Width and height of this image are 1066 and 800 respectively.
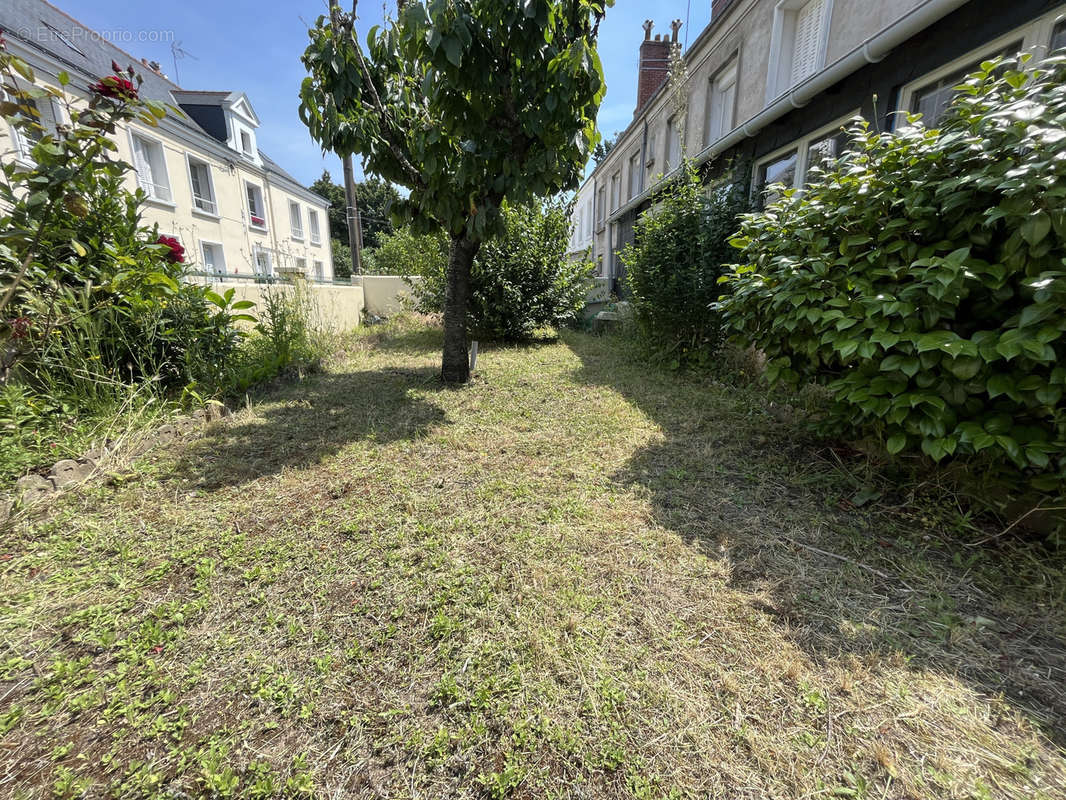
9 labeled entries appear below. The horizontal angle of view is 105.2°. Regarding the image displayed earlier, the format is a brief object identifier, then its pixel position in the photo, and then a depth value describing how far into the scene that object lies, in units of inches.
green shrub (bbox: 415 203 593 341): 285.9
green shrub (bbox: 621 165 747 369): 189.9
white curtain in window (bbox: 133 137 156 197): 381.1
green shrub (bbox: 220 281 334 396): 159.3
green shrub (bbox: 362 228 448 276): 309.4
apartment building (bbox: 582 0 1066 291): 121.5
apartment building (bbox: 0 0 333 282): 323.9
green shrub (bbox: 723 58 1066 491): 64.7
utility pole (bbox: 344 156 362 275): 366.8
